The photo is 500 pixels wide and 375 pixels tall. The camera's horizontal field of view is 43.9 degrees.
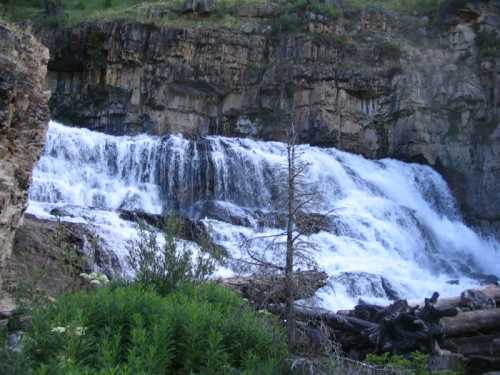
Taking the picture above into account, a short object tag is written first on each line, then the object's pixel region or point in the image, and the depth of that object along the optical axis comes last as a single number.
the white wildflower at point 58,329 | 5.28
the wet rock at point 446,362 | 7.16
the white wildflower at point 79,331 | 5.32
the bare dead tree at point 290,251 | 6.40
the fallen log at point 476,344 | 8.10
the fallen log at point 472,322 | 8.76
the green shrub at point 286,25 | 33.48
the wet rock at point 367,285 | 15.45
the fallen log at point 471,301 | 9.67
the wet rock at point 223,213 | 20.16
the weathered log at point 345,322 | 8.47
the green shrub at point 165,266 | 7.82
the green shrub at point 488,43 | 31.62
